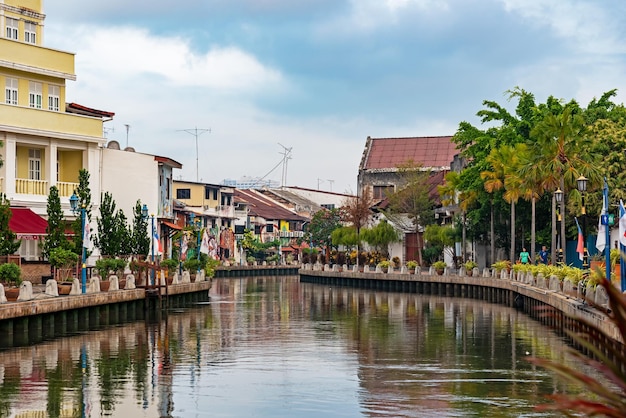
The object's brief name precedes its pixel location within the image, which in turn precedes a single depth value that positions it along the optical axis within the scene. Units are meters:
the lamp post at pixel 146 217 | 56.97
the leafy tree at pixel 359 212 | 113.75
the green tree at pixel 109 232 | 60.72
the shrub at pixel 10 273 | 39.78
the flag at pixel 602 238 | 36.75
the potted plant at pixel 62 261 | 48.00
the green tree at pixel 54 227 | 49.75
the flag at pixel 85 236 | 46.56
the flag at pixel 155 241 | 59.28
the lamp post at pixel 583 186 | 44.44
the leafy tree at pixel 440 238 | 91.00
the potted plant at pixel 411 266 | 88.56
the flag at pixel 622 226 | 30.64
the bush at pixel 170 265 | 63.12
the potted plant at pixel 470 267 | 78.94
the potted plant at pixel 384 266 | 93.44
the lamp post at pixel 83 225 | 45.10
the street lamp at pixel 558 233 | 53.06
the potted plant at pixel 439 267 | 83.44
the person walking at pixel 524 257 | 69.56
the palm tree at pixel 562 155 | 62.09
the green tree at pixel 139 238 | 63.81
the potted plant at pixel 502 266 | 71.06
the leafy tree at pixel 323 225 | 145.75
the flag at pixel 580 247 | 49.56
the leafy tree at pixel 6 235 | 45.00
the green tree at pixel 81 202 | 51.62
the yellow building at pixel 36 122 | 55.97
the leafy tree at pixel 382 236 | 106.44
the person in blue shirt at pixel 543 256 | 67.12
